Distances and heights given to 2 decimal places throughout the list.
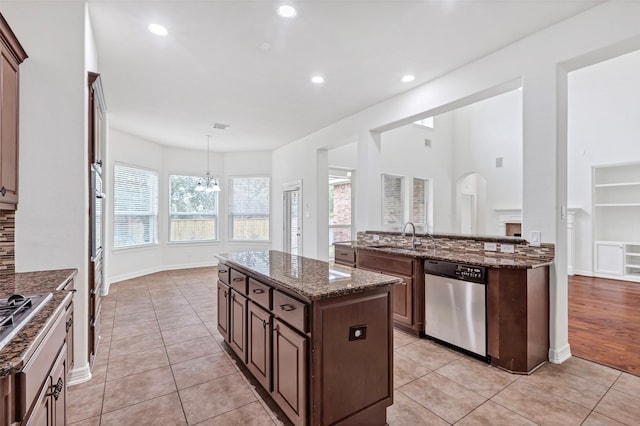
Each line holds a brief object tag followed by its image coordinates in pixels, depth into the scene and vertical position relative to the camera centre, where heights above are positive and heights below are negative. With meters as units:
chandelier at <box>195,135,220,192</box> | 6.19 +0.55
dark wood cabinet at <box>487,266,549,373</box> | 2.47 -0.86
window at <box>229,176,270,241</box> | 7.86 +0.18
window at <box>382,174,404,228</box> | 7.21 +0.33
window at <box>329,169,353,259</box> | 7.37 +0.12
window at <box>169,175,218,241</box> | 7.29 +0.07
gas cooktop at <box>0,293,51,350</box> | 1.11 -0.42
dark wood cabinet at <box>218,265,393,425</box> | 1.64 -0.82
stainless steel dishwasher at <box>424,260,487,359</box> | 2.67 -0.83
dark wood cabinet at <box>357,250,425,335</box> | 3.19 -0.82
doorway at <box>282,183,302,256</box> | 6.65 -0.09
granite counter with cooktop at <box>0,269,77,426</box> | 0.93 -0.52
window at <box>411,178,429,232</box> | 7.73 +0.28
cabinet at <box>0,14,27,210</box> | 1.89 +0.66
